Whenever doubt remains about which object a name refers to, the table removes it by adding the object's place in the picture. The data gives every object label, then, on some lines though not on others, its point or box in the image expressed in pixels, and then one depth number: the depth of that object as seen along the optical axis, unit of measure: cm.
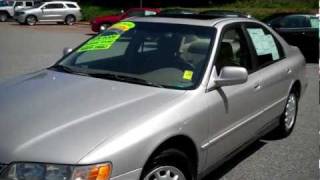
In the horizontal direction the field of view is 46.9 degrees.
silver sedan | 219
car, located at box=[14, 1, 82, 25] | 2438
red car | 1857
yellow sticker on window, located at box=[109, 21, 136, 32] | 345
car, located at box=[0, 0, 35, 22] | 2783
